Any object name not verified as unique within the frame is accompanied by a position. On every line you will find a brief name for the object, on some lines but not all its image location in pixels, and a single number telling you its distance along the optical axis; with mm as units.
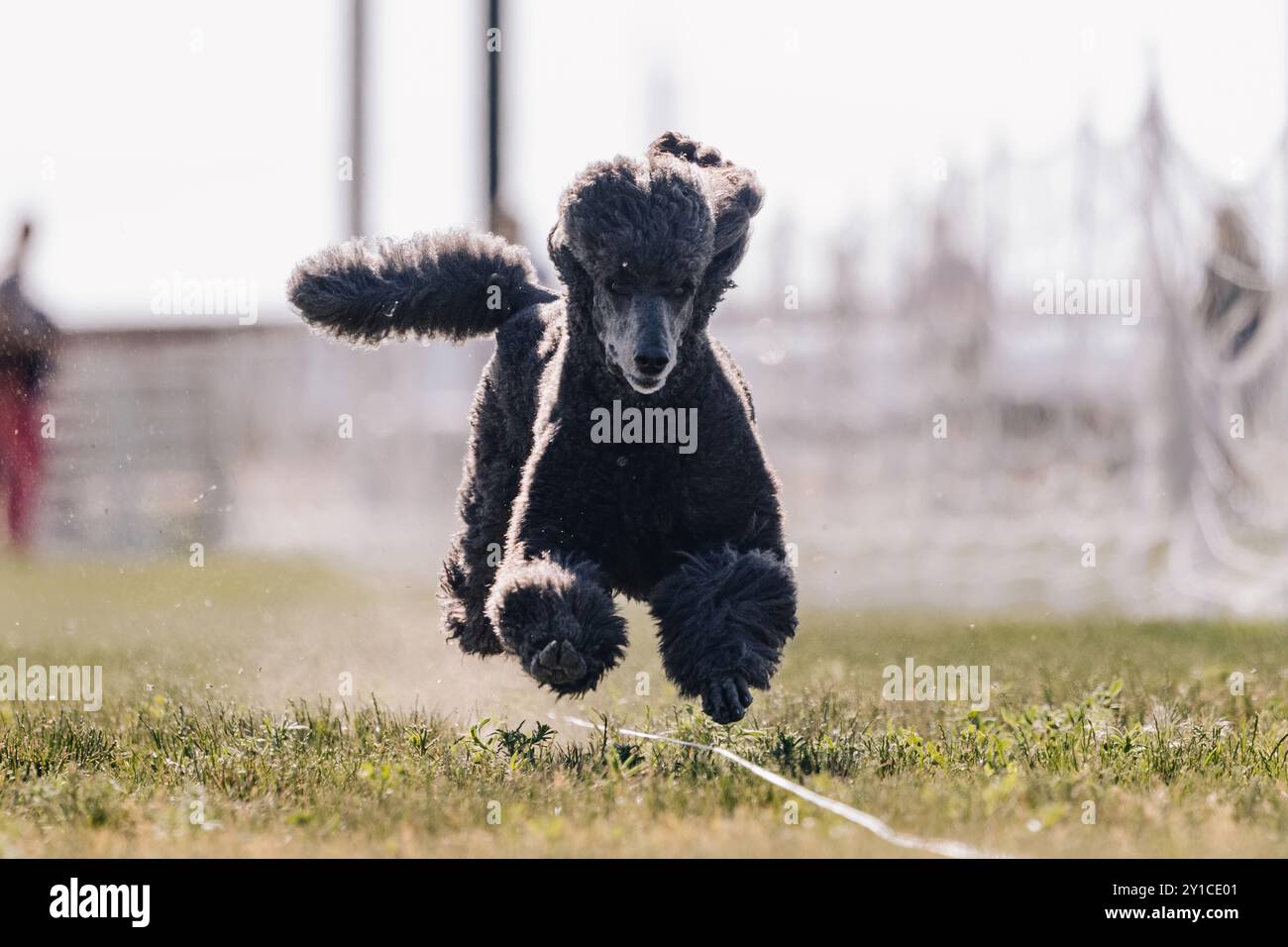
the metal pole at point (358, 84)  11000
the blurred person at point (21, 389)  8094
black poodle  3936
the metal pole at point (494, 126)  9102
